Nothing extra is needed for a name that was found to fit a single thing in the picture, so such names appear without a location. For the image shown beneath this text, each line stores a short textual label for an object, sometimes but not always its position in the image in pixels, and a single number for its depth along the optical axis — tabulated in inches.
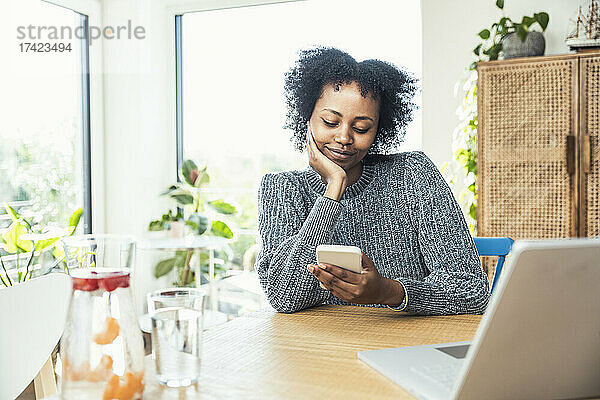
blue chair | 70.0
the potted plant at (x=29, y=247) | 112.6
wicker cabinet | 105.3
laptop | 26.1
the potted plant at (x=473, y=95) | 110.9
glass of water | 32.8
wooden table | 32.7
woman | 57.1
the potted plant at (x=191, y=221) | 143.5
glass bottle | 28.7
